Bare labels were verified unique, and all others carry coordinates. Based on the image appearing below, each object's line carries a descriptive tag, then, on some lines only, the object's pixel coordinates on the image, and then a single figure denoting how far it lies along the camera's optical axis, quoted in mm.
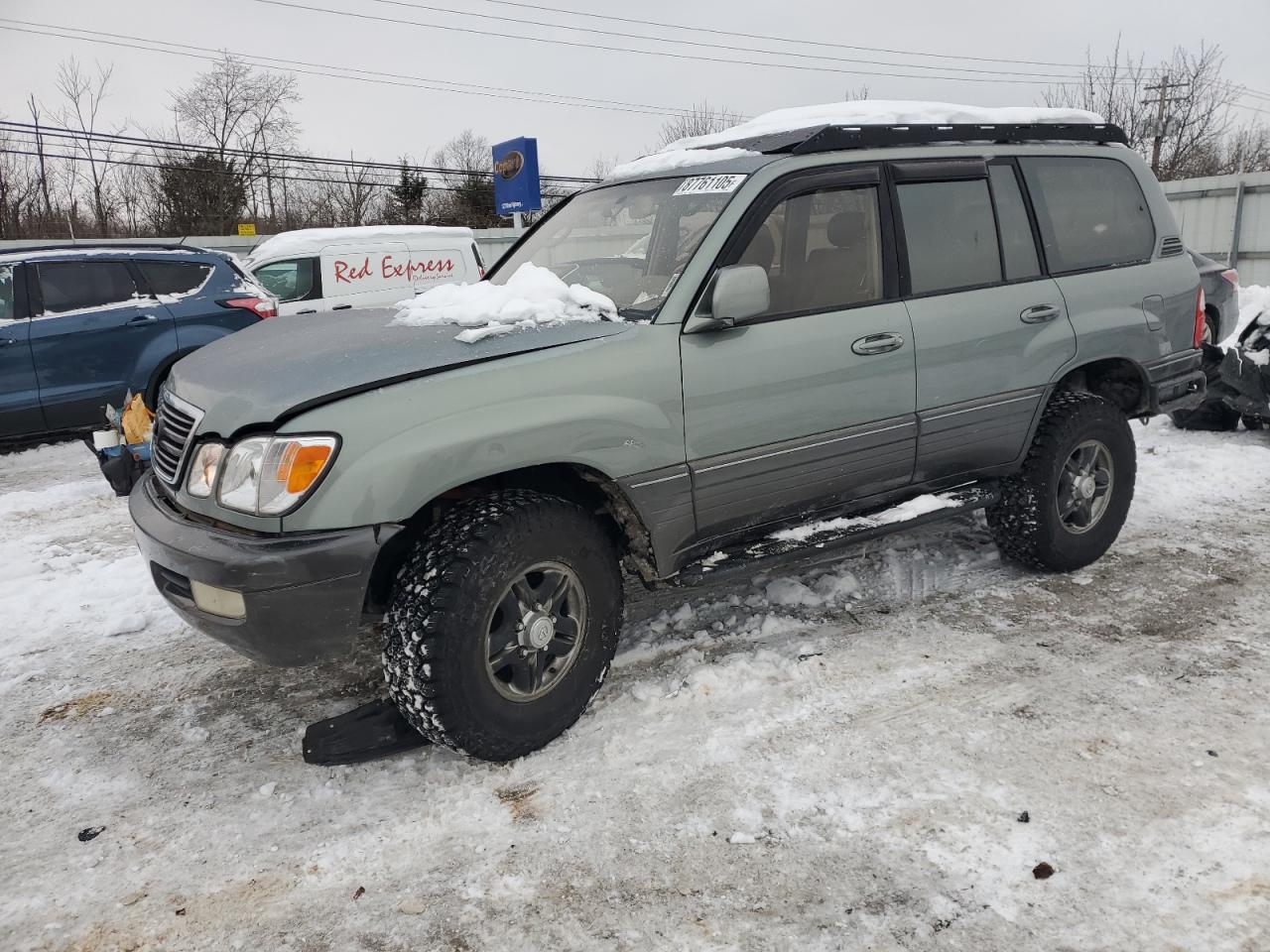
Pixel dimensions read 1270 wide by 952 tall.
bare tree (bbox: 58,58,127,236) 24141
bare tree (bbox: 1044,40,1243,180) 32031
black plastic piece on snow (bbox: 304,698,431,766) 2926
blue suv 7129
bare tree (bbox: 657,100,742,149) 36562
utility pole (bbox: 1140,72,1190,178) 32156
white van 11062
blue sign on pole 19750
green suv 2619
